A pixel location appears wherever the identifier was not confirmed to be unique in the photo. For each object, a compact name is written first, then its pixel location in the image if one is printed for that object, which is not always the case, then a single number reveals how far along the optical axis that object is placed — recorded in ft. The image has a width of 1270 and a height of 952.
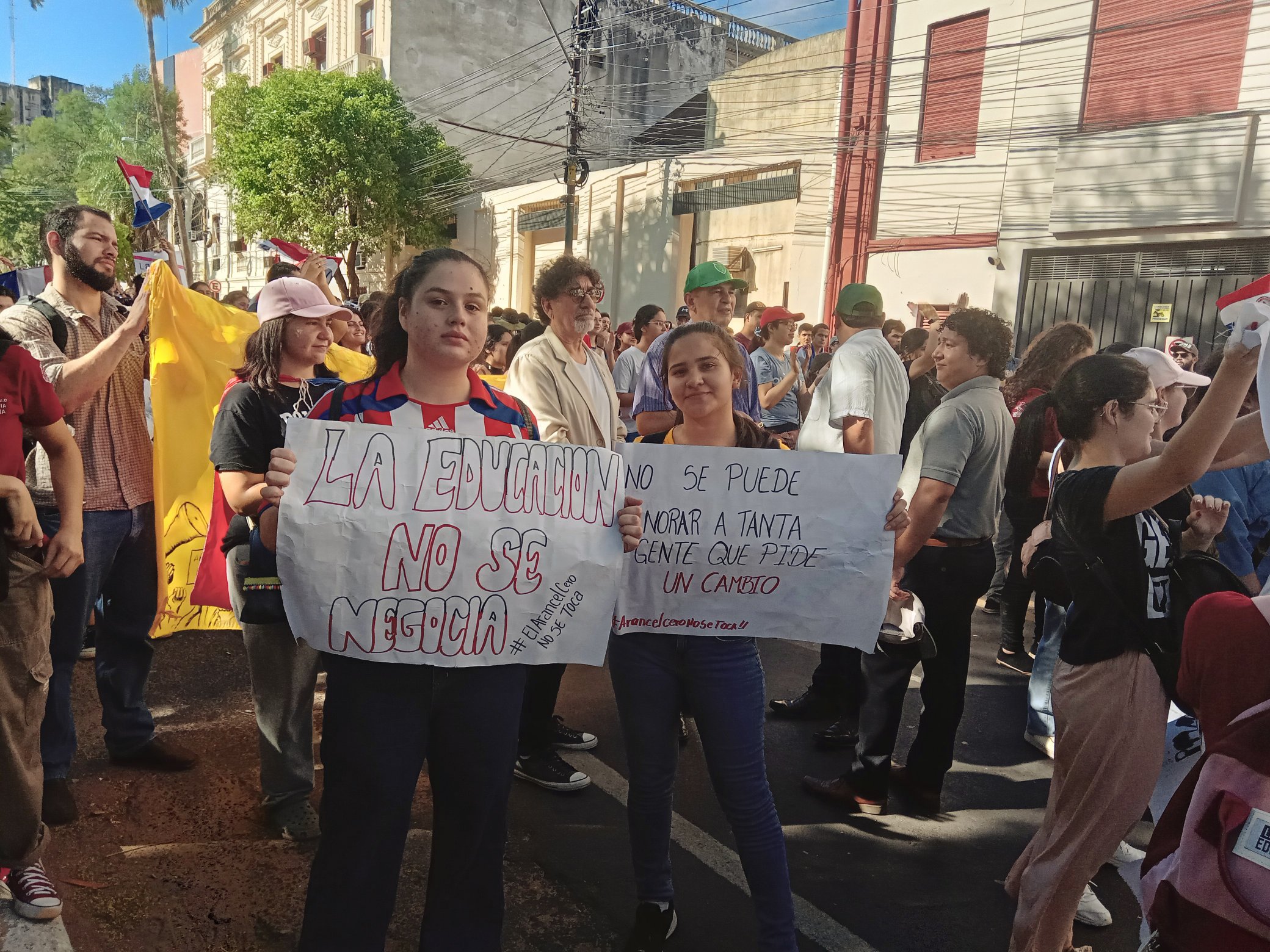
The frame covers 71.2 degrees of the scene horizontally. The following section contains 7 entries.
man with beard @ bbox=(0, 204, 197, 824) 10.32
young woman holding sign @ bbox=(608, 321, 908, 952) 7.87
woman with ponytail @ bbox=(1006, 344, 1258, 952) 7.84
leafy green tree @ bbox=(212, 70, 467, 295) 76.89
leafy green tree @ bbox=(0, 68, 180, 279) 127.54
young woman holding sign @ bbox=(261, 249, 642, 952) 6.91
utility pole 62.49
